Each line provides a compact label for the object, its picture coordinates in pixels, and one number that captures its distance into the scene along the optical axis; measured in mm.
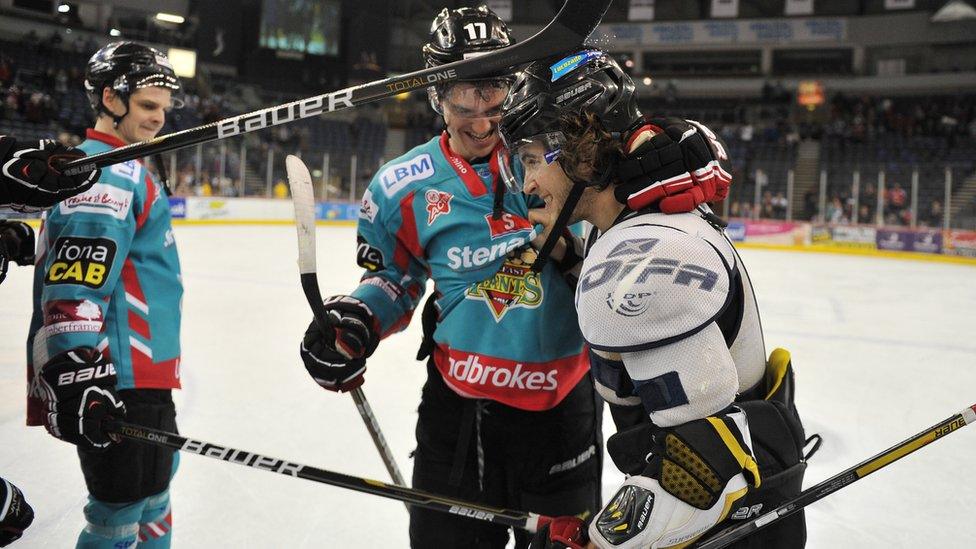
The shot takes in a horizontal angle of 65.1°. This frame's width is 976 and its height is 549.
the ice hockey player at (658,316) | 945
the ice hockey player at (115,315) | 1554
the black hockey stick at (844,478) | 1098
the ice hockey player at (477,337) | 1587
